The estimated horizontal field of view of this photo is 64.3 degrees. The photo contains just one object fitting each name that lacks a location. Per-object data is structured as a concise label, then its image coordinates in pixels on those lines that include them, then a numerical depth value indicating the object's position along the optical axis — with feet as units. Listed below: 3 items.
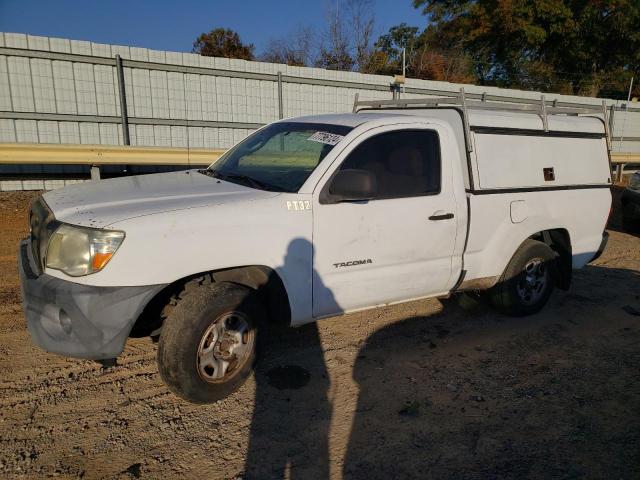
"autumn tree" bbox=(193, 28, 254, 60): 102.67
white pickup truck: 9.74
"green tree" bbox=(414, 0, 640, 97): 92.38
